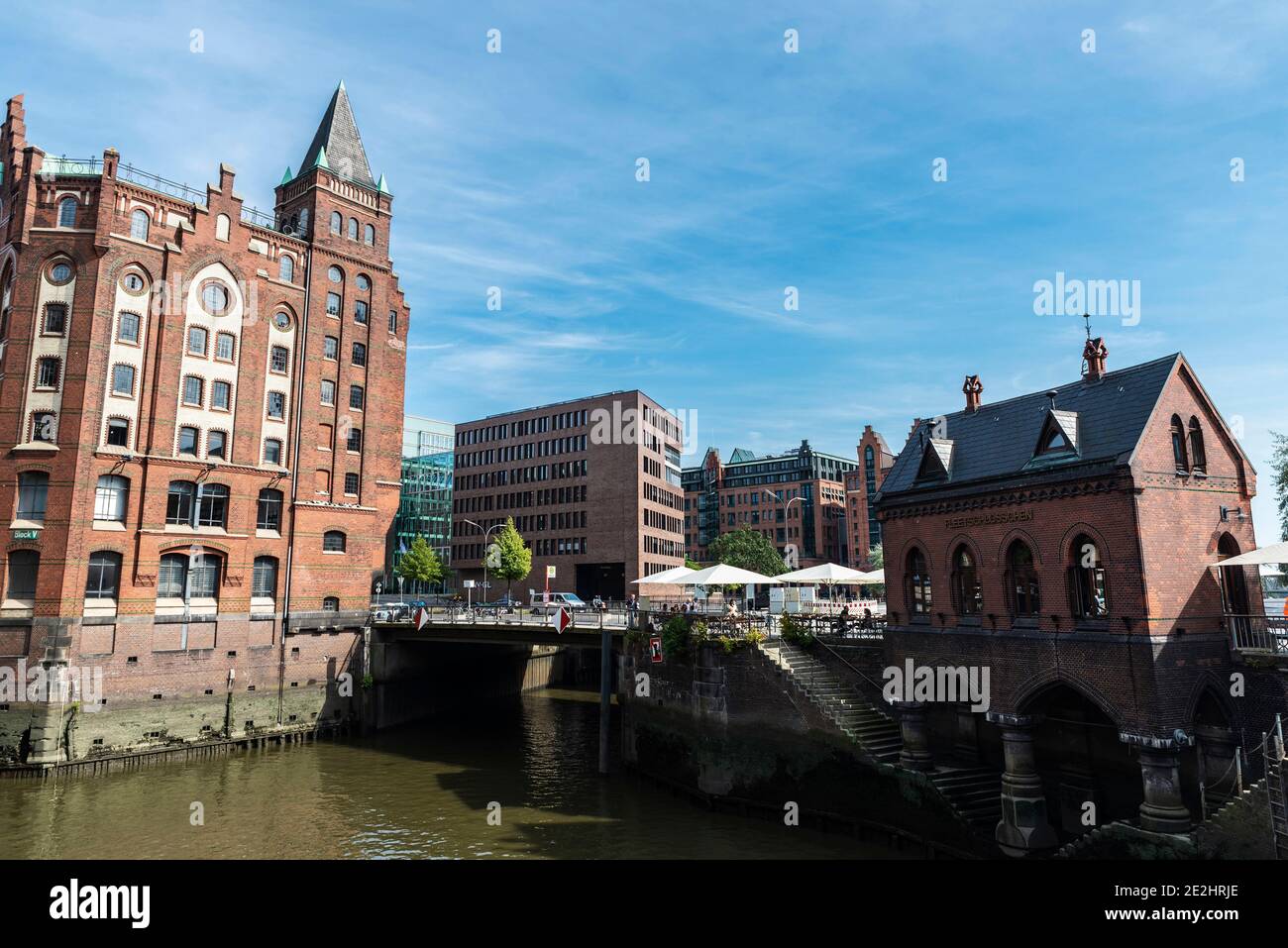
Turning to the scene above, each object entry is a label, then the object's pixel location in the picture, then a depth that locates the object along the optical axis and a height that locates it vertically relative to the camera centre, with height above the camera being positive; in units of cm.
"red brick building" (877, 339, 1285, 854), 2020 +9
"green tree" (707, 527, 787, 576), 7956 +523
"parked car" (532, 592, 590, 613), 4709 +10
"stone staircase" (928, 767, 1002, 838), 2284 -595
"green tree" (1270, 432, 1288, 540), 4091 +650
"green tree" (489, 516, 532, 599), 7088 +436
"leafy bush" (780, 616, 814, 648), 2938 -120
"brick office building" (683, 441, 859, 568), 12212 +1694
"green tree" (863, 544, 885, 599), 9169 +585
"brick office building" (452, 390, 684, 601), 8006 +1291
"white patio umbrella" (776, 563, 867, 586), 3325 +125
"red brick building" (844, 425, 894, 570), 11669 +1666
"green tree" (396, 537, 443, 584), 7369 +379
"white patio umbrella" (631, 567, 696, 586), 3584 +127
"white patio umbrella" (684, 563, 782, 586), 3272 +116
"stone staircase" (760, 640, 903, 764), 2553 -359
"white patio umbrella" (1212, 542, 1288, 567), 1956 +117
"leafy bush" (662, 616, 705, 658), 3047 -138
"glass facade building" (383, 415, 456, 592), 10788 +1463
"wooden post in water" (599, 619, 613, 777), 3334 -325
